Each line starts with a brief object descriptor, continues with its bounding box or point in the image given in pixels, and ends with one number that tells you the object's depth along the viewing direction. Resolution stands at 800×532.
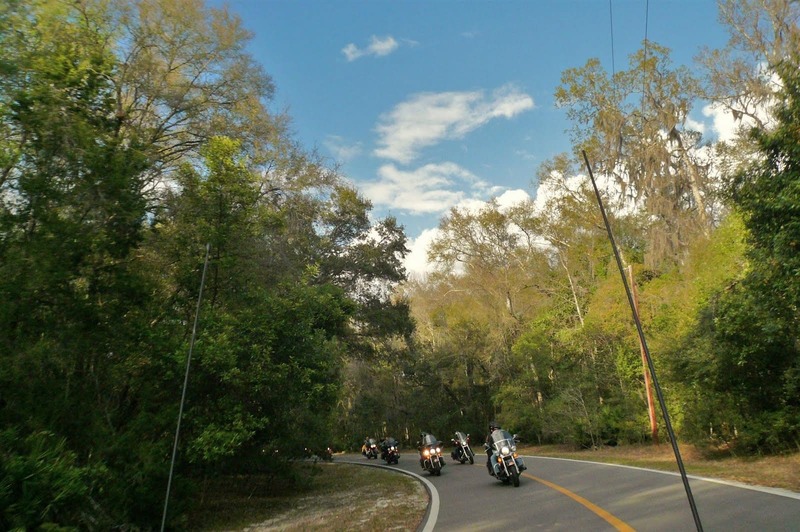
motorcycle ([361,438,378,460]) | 34.50
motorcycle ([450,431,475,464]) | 20.30
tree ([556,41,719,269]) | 27.16
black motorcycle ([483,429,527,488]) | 12.48
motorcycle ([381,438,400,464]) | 26.64
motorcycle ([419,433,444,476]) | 17.91
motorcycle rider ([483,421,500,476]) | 13.09
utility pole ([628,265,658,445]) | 22.20
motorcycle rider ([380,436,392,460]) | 26.92
